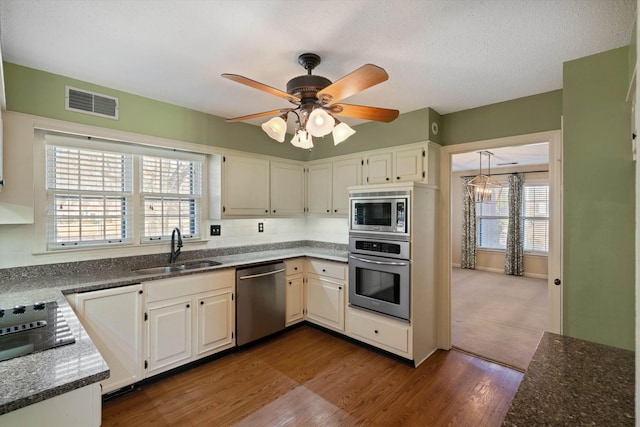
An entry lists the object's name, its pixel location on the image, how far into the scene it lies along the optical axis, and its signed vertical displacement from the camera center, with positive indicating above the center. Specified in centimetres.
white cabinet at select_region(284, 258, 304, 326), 350 -95
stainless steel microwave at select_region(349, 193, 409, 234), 280 -1
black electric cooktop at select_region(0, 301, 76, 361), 120 -54
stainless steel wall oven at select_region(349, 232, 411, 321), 279 -62
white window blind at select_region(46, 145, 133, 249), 244 +14
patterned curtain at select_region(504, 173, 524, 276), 650 -40
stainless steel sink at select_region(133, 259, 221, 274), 277 -55
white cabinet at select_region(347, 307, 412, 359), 280 -120
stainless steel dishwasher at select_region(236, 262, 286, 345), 302 -95
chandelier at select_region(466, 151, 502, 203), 581 +52
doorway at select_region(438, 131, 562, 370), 245 -34
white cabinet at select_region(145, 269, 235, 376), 246 -95
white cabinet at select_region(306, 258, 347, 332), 334 -94
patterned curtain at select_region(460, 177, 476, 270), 713 -44
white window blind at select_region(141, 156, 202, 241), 295 +16
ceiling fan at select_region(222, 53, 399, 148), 154 +67
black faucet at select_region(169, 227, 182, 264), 299 -36
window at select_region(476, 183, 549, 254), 638 -17
